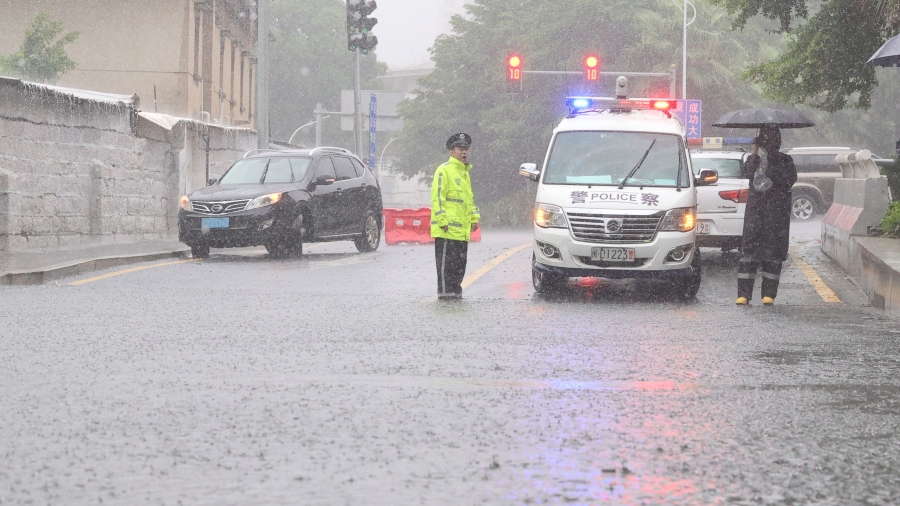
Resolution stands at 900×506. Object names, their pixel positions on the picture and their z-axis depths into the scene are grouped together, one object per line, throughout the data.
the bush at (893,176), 19.38
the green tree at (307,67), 86.69
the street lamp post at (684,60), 50.18
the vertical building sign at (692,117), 40.83
